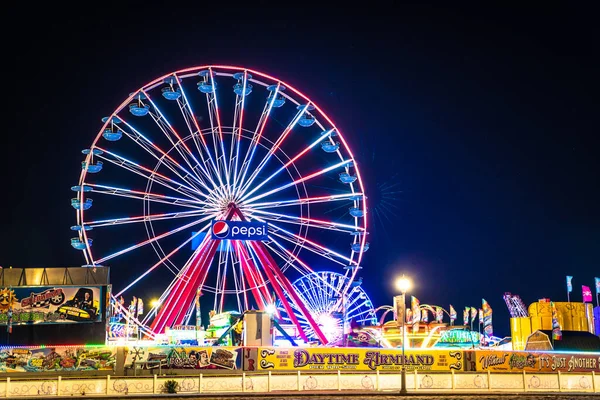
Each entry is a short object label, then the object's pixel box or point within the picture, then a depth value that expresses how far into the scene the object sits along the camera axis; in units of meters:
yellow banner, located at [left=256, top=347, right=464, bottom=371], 32.62
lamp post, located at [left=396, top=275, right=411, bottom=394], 30.15
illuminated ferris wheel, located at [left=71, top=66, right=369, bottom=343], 43.06
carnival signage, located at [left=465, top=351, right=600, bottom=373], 33.28
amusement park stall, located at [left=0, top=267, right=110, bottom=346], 38.06
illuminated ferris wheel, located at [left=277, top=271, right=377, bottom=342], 61.31
